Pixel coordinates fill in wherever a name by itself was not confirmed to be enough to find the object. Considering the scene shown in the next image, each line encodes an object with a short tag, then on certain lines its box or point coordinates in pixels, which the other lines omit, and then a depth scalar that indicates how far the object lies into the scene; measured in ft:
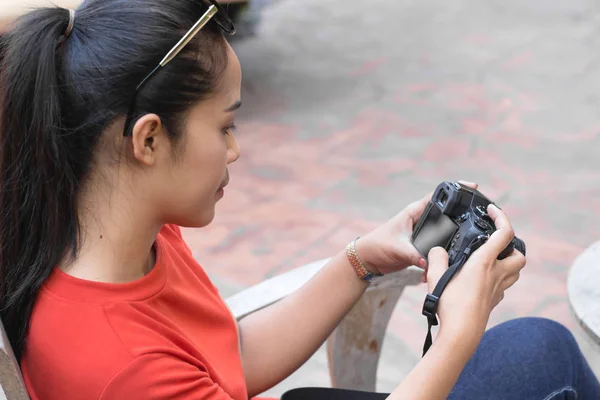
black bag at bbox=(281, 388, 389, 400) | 5.10
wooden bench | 5.46
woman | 4.31
